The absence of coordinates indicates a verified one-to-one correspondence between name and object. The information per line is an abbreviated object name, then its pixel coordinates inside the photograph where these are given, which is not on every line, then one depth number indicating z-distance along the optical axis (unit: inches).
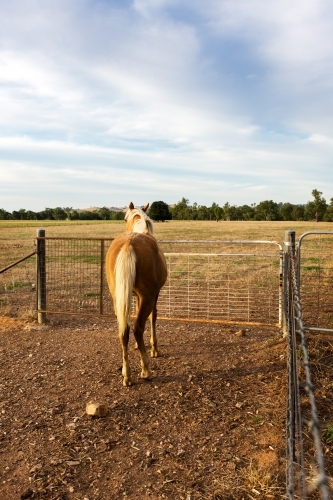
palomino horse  183.0
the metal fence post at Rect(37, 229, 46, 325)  300.2
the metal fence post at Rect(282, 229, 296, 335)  228.9
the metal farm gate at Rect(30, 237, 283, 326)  317.7
